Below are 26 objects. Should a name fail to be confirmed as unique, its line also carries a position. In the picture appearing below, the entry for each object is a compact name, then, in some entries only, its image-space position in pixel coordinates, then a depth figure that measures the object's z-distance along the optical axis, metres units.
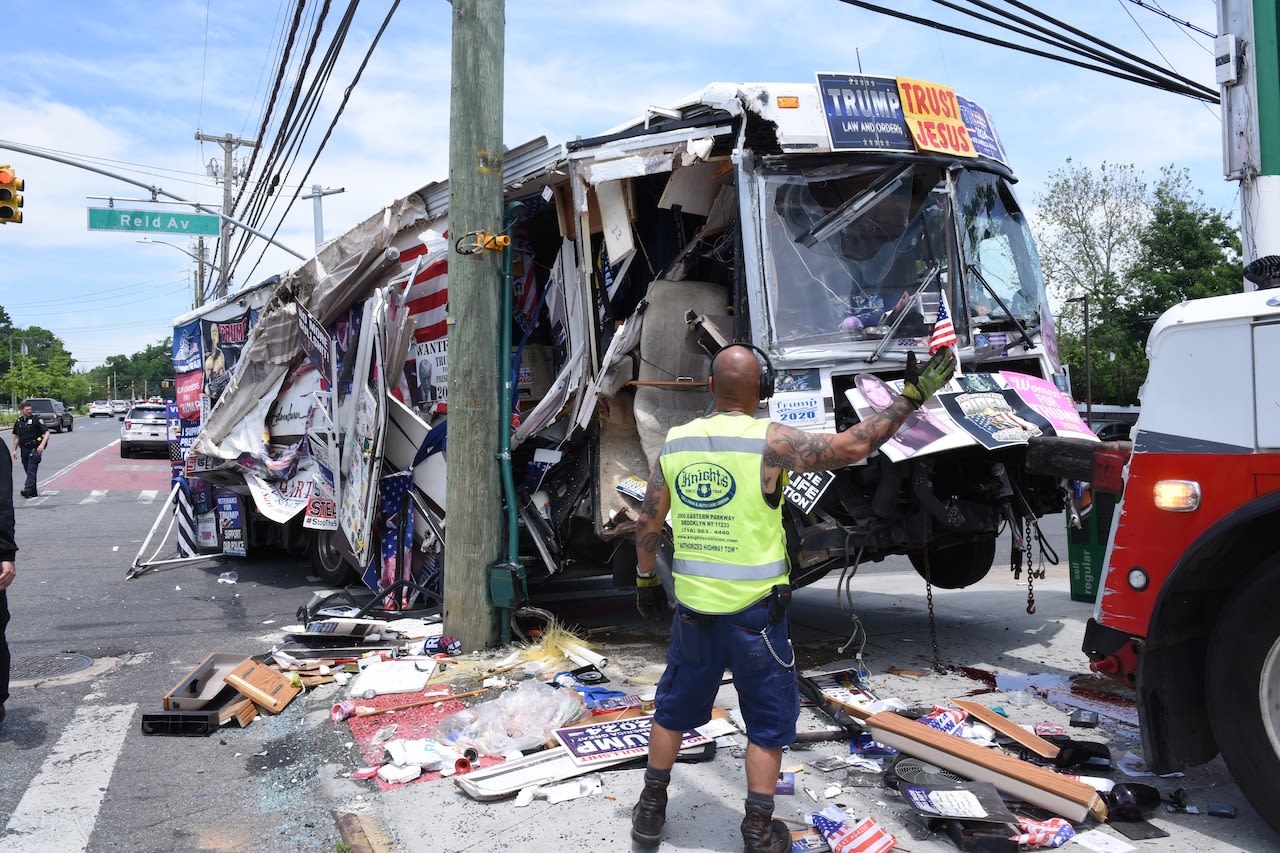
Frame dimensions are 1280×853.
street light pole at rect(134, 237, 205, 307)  43.94
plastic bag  4.54
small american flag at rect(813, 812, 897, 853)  3.42
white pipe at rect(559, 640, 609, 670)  5.79
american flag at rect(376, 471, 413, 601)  7.64
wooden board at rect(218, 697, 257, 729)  5.07
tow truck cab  3.26
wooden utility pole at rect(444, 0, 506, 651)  6.19
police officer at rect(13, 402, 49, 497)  18.70
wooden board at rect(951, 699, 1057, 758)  4.24
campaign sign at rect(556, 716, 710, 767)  4.31
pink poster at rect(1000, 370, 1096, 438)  5.30
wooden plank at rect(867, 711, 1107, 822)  3.58
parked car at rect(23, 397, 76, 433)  44.87
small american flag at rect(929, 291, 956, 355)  4.14
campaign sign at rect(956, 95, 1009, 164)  6.04
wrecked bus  5.33
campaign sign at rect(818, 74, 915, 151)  5.59
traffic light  13.75
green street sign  20.73
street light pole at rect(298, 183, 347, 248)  23.50
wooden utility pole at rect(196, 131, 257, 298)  32.75
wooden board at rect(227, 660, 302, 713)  5.25
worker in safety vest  3.35
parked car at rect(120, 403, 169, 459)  29.00
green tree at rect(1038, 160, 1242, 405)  28.41
